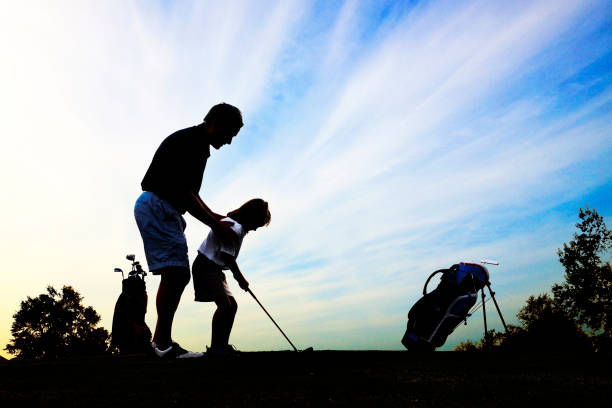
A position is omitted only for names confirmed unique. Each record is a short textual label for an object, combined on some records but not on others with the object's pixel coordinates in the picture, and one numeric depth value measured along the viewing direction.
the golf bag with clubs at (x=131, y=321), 6.69
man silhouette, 4.34
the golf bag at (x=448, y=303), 6.23
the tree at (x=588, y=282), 30.70
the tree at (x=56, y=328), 29.08
